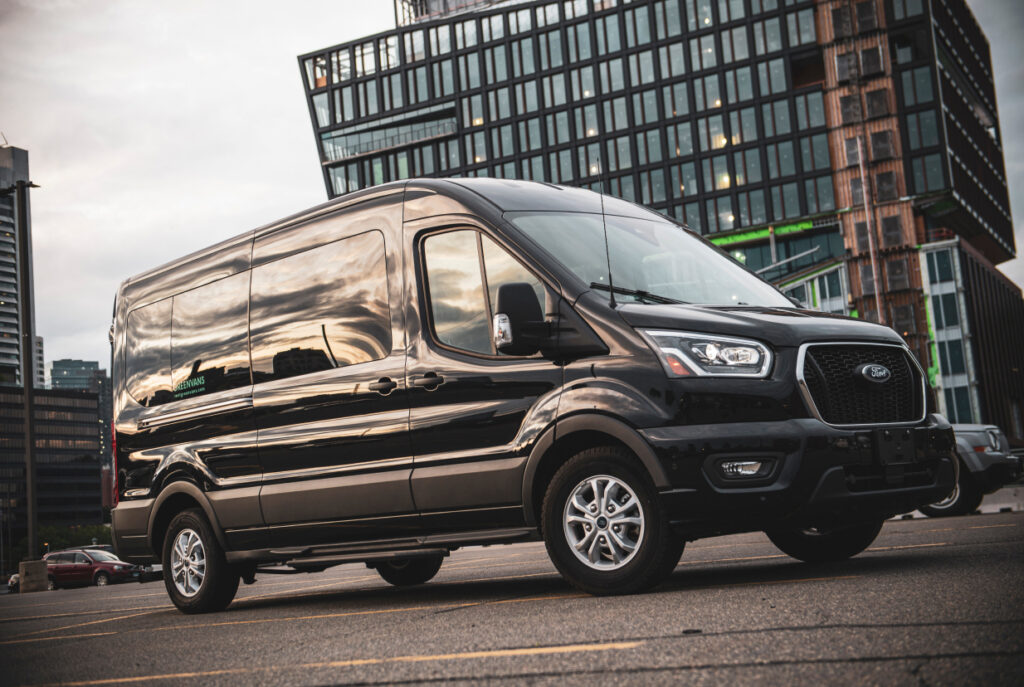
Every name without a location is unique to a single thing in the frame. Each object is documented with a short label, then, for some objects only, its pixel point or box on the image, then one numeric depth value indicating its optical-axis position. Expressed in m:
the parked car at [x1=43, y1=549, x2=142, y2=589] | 30.97
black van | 5.26
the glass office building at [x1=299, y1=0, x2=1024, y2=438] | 67.12
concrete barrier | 23.80
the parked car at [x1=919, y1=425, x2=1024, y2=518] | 11.88
